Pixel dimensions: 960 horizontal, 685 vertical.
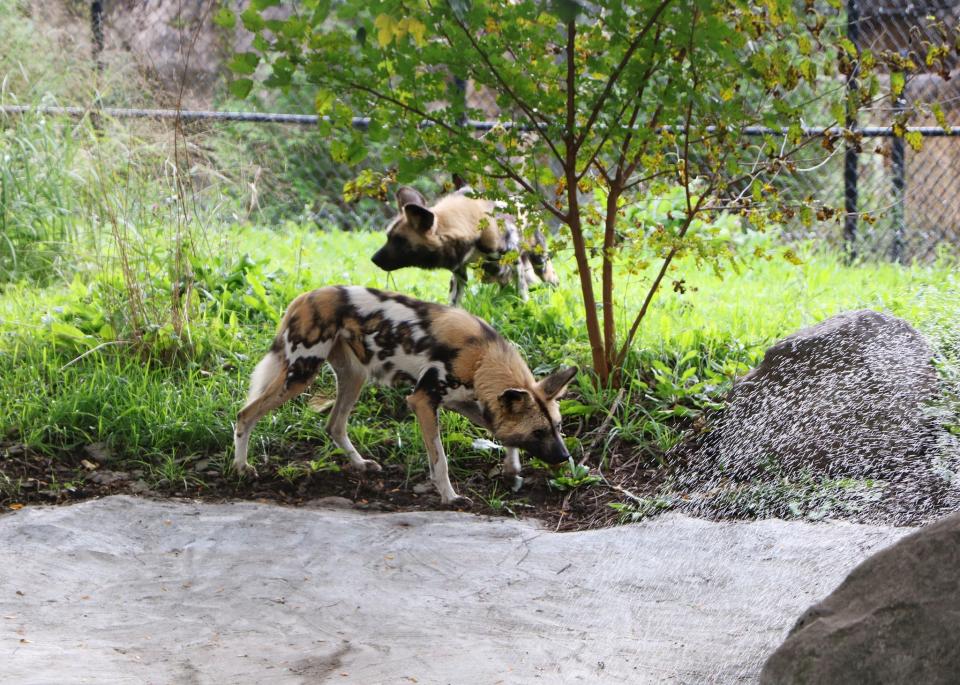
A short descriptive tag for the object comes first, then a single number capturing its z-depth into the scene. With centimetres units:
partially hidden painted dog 1144
